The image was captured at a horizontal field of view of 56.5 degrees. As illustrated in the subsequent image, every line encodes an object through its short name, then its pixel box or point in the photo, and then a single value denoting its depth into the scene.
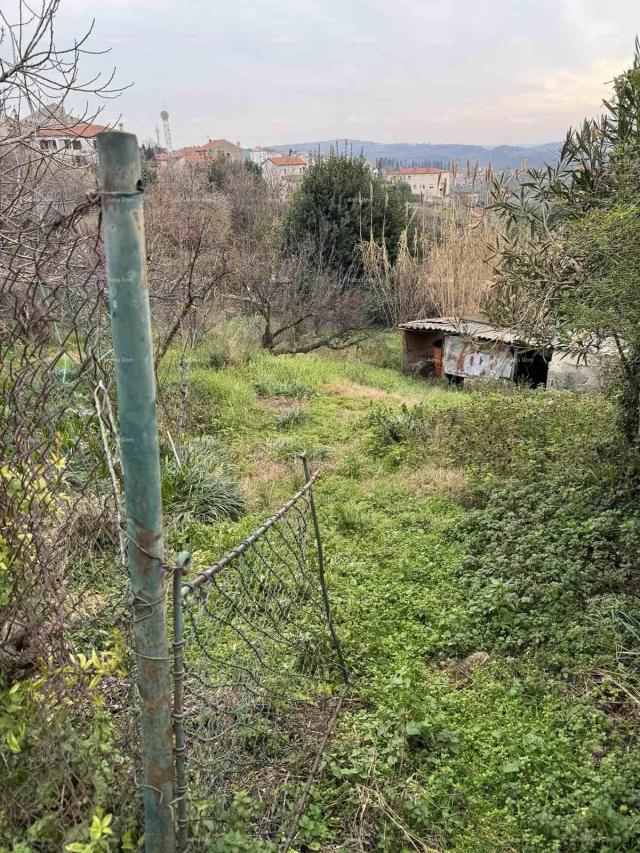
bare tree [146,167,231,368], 7.88
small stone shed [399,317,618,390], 9.52
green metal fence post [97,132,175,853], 1.27
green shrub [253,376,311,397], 9.09
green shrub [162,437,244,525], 5.22
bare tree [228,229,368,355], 13.38
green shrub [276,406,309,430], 7.87
